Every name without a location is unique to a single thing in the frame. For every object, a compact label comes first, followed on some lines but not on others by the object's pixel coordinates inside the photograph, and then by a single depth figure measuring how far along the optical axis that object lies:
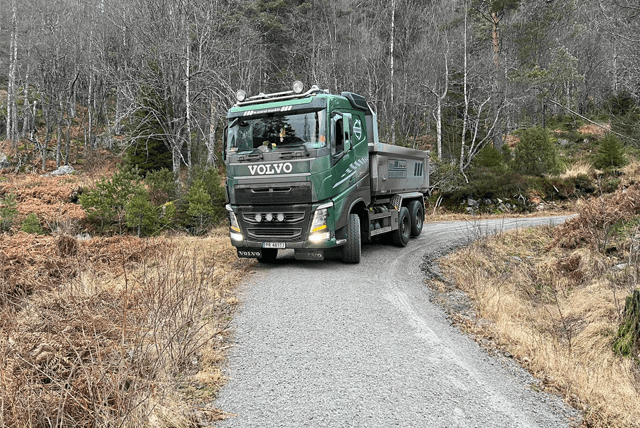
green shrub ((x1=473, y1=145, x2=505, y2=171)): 18.97
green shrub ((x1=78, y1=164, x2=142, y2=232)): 11.25
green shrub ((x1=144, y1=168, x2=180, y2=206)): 13.50
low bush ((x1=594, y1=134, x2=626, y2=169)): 18.33
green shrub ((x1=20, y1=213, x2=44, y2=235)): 9.95
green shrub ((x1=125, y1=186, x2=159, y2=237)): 11.06
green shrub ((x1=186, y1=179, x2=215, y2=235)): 12.48
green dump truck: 7.30
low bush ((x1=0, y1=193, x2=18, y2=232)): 10.83
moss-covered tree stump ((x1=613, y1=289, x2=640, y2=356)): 4.37
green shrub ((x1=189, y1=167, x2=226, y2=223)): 13.57
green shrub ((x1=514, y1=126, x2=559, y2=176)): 18.59
